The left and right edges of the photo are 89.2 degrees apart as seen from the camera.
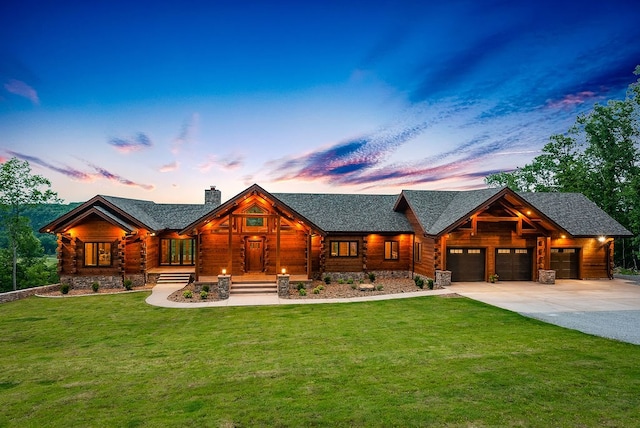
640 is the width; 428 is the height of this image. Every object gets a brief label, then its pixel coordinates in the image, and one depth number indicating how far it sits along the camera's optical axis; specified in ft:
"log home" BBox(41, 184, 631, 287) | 68.18
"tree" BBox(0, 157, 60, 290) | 85.87
